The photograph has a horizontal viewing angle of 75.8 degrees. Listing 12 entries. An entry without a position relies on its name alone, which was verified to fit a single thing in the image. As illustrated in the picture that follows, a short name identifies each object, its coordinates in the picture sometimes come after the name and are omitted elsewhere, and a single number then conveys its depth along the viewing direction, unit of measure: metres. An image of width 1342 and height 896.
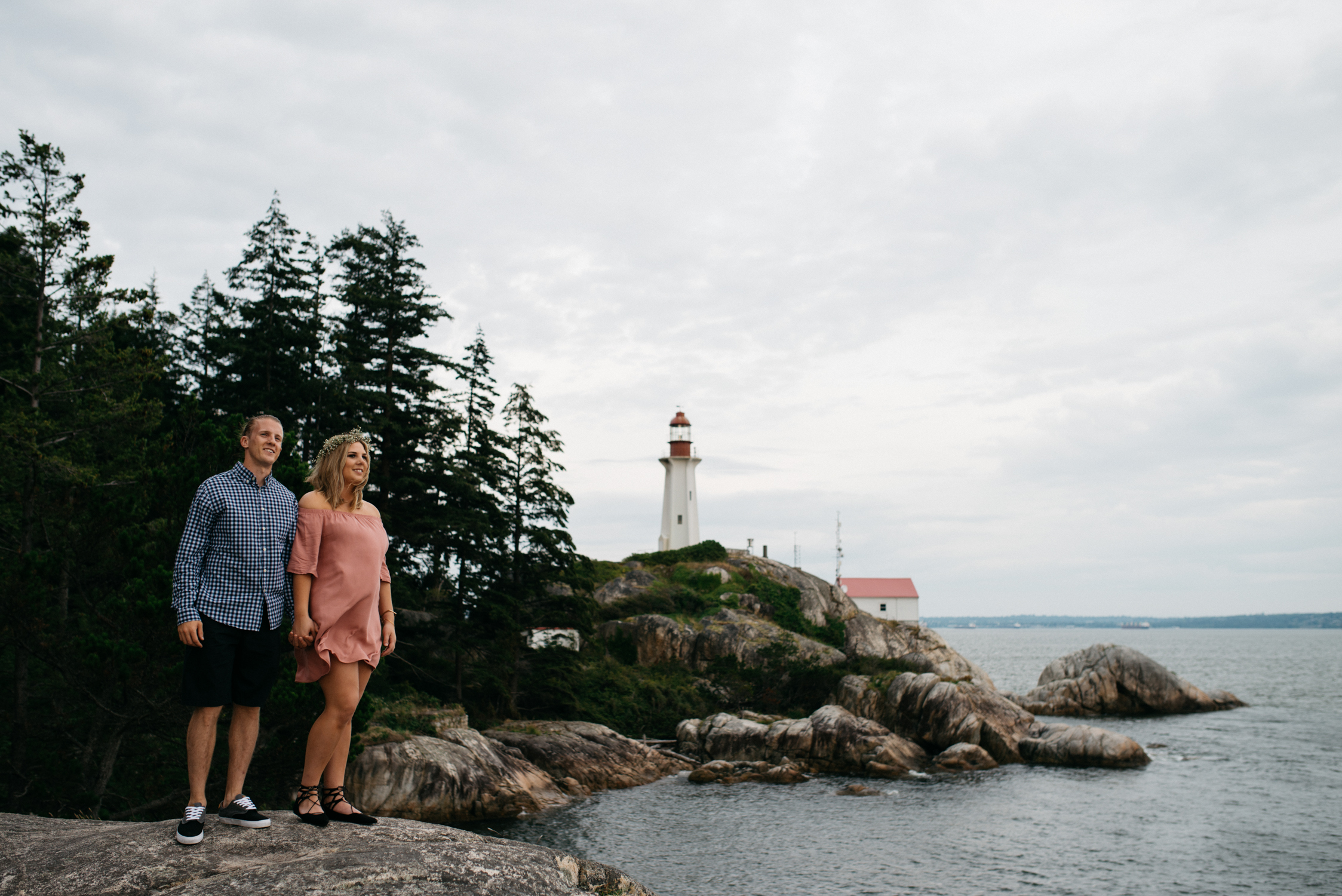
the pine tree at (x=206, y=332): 31.64
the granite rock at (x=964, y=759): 30.39
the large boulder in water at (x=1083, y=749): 30.83
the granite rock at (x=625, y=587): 43.69
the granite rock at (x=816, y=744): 30.41
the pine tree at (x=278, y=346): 27.64
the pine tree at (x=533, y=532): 30.42
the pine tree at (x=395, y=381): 27.67
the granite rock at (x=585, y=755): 26.84
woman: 5.35
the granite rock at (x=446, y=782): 21.47
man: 5.19
